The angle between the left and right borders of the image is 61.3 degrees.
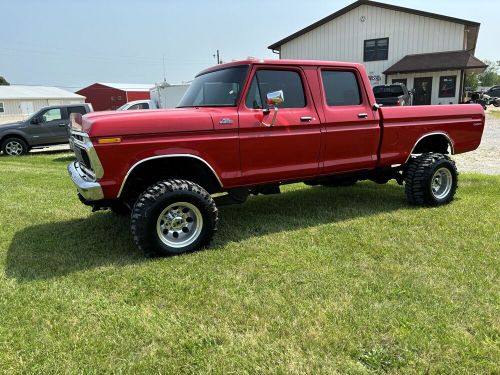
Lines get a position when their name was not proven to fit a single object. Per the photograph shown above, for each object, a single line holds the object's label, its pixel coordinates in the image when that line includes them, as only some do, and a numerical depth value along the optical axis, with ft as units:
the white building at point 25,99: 156.17
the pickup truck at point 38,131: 45.65
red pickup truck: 13.52
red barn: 187.23
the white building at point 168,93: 68.03
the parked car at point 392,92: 51.85
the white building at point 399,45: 83.87
